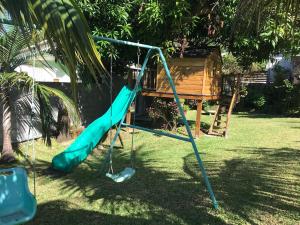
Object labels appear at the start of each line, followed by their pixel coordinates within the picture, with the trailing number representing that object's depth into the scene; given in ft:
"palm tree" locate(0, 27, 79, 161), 16.56
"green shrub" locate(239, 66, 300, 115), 40.60
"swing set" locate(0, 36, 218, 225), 9.16
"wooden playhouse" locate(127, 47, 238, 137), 25.14
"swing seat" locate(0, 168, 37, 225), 9.19
